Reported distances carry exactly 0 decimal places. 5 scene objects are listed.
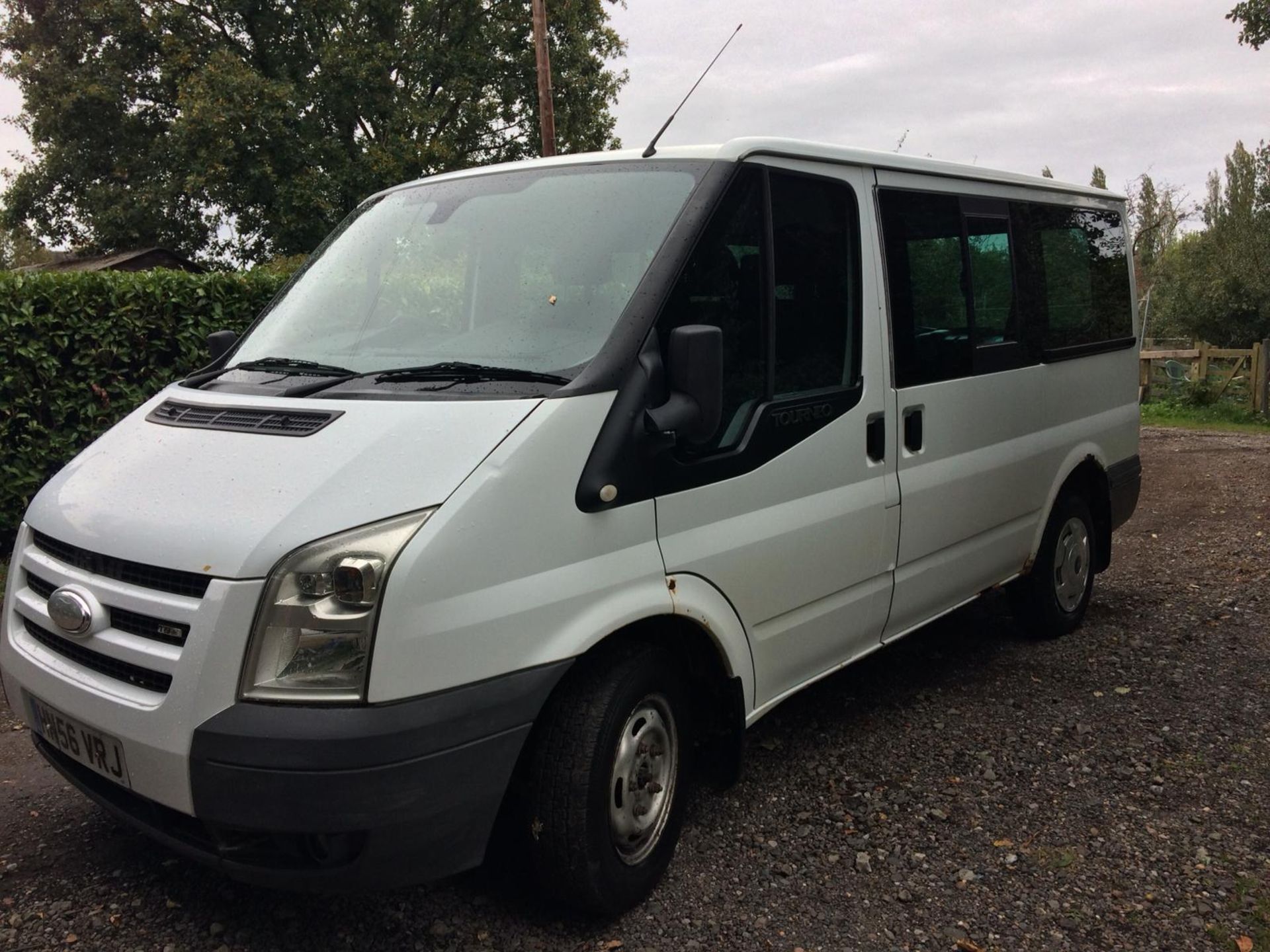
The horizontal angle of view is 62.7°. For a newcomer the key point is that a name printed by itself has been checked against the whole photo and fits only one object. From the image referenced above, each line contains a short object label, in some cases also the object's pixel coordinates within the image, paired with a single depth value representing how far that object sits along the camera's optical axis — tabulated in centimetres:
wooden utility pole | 1541
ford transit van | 236
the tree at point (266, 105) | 2270
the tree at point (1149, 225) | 5209
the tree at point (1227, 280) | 3478
